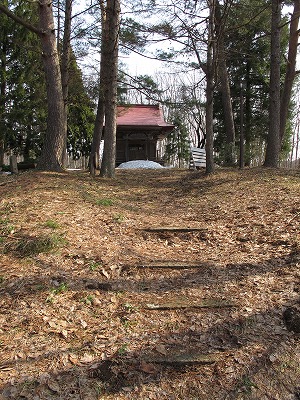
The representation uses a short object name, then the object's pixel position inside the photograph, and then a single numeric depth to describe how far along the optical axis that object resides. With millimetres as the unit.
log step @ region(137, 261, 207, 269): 4641
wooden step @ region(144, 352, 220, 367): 3133
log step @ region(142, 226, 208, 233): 5895
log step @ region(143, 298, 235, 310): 3863
